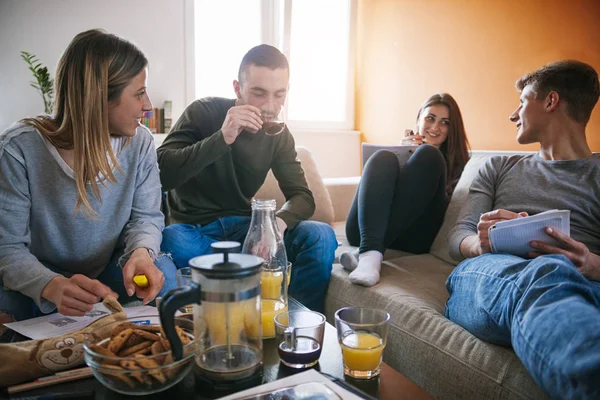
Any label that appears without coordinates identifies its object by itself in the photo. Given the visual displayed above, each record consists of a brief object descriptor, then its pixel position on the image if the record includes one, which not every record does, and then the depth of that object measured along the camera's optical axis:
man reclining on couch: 0.79
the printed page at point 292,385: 0.65
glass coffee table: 0.69
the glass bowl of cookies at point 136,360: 0.66
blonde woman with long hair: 1.11
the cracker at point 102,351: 0.68
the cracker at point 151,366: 0.66
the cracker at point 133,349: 0.70
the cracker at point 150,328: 0.77
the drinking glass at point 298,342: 0.78
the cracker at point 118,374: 0.65
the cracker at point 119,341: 0.70
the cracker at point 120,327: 0.75
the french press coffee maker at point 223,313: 0.63
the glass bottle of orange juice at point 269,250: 0.97
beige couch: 1.02
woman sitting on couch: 1.67
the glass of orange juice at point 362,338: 0.76
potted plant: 3.14
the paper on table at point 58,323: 0.86
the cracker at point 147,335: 0.74
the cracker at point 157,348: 0.70
